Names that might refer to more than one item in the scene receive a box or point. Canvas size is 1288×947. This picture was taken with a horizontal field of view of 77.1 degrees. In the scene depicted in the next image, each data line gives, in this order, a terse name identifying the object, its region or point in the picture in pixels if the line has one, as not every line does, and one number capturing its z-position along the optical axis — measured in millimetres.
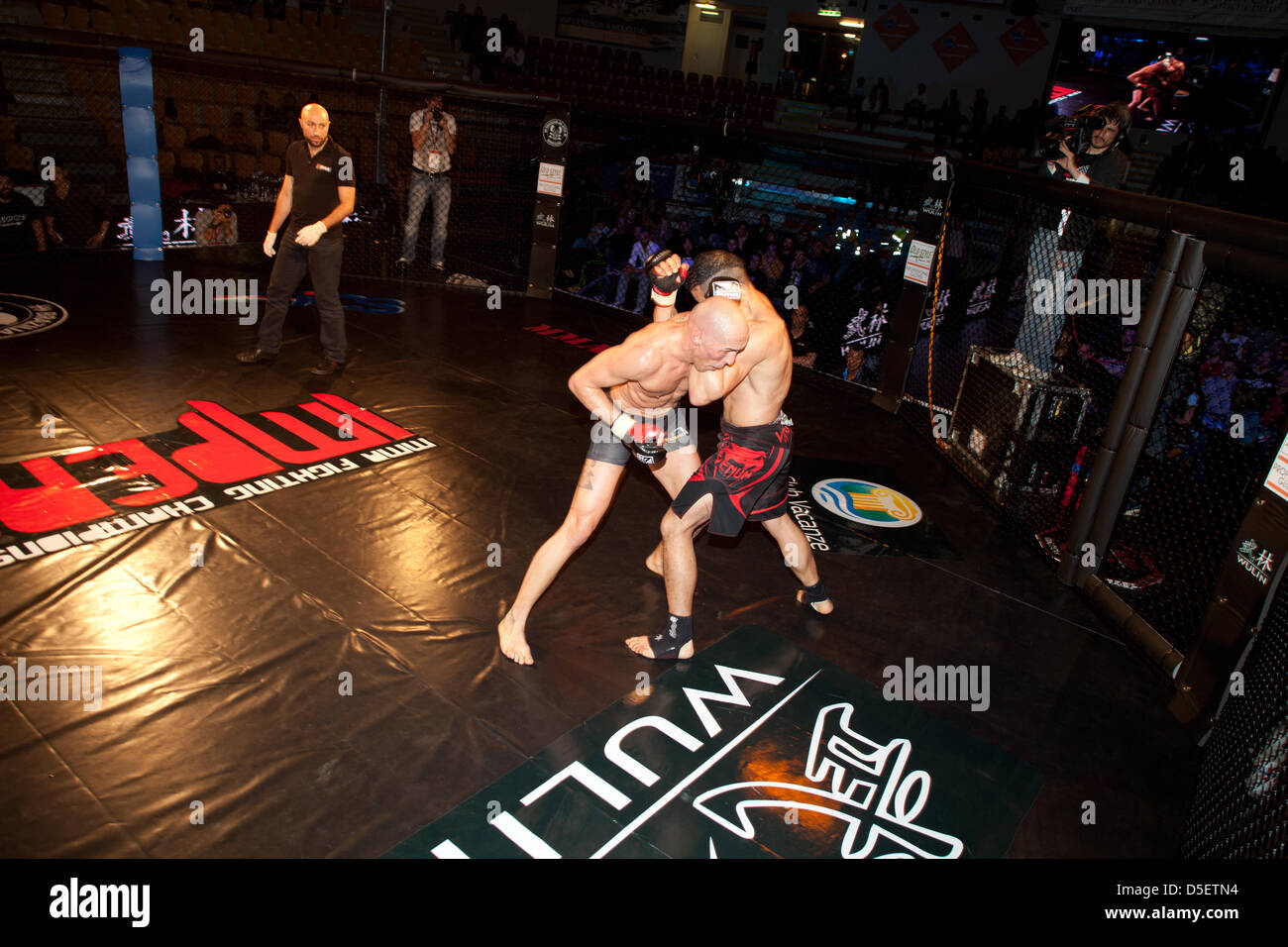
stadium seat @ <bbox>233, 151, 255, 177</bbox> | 10477
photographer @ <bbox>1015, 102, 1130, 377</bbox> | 5261
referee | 5242
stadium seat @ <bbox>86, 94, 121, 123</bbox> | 10039
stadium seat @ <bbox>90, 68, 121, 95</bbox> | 10273
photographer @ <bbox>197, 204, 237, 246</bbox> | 8219
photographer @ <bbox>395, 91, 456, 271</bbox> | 7930
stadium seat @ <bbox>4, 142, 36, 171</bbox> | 8625
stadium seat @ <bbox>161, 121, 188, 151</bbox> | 9969
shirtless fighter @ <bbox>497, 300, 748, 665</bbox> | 2810
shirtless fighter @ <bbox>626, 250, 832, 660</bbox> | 3244
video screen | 15023
